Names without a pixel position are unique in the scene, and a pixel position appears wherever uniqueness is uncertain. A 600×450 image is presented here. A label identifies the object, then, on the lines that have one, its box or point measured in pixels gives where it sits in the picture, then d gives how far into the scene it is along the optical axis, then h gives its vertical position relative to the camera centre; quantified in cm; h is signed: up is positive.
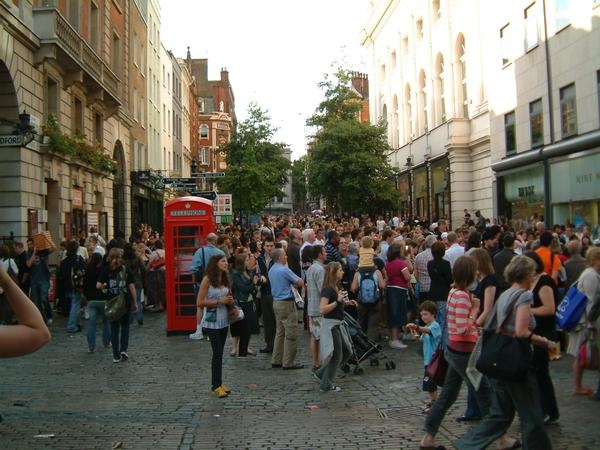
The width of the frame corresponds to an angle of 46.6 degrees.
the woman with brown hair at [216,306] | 853 -79
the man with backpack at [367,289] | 1160 -82
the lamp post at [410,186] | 4228 +330
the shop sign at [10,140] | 1540 +240
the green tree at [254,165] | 3972 +468
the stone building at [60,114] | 1891 +443
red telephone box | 1395 -9
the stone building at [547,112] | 2145 +439
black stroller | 989 -156
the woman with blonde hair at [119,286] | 1117 -64
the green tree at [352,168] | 3578 +376
